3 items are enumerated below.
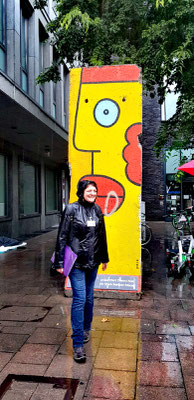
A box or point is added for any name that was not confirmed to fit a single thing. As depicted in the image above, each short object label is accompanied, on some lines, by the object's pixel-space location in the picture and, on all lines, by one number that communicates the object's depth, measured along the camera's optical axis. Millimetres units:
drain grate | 2826
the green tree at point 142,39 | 8078
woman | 3441
